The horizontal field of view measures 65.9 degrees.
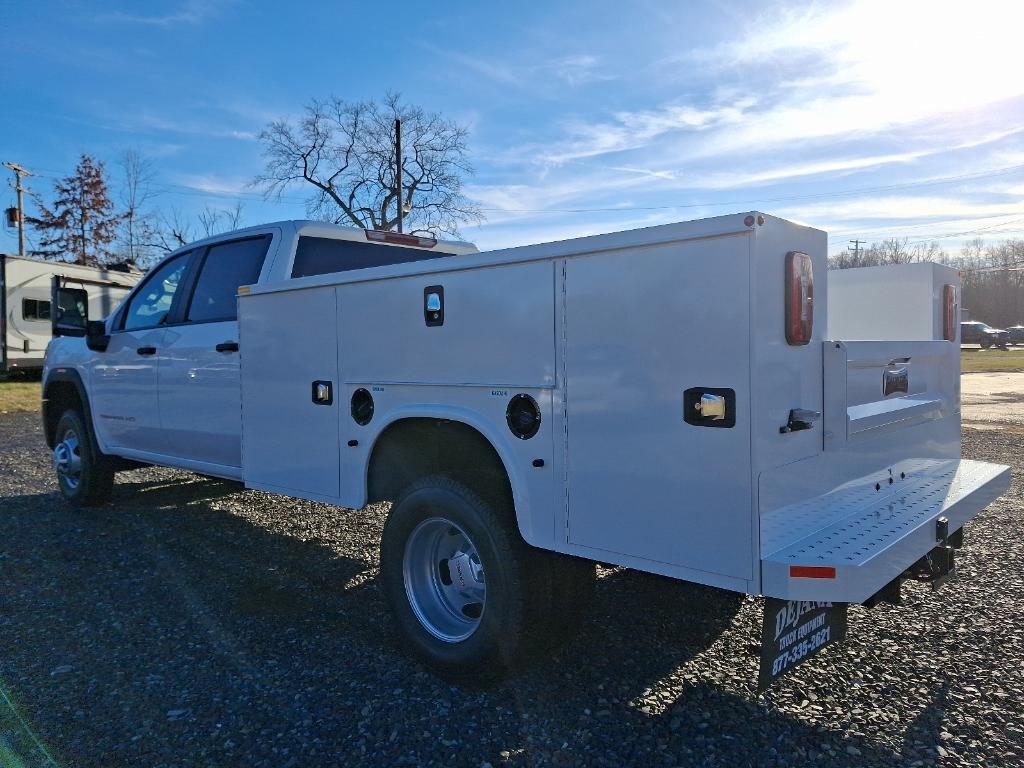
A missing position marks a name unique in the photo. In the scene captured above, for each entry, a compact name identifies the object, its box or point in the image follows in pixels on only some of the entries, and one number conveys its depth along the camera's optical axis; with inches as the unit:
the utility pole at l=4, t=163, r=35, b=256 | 1334.9
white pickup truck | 99.7
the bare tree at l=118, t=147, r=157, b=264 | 1302.9
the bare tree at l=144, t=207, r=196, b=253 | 1276.3
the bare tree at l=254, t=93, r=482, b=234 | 1375.5
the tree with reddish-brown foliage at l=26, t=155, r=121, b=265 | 1380.4
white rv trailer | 754.2
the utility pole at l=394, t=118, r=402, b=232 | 1219.2
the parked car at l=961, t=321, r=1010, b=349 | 1763.0
